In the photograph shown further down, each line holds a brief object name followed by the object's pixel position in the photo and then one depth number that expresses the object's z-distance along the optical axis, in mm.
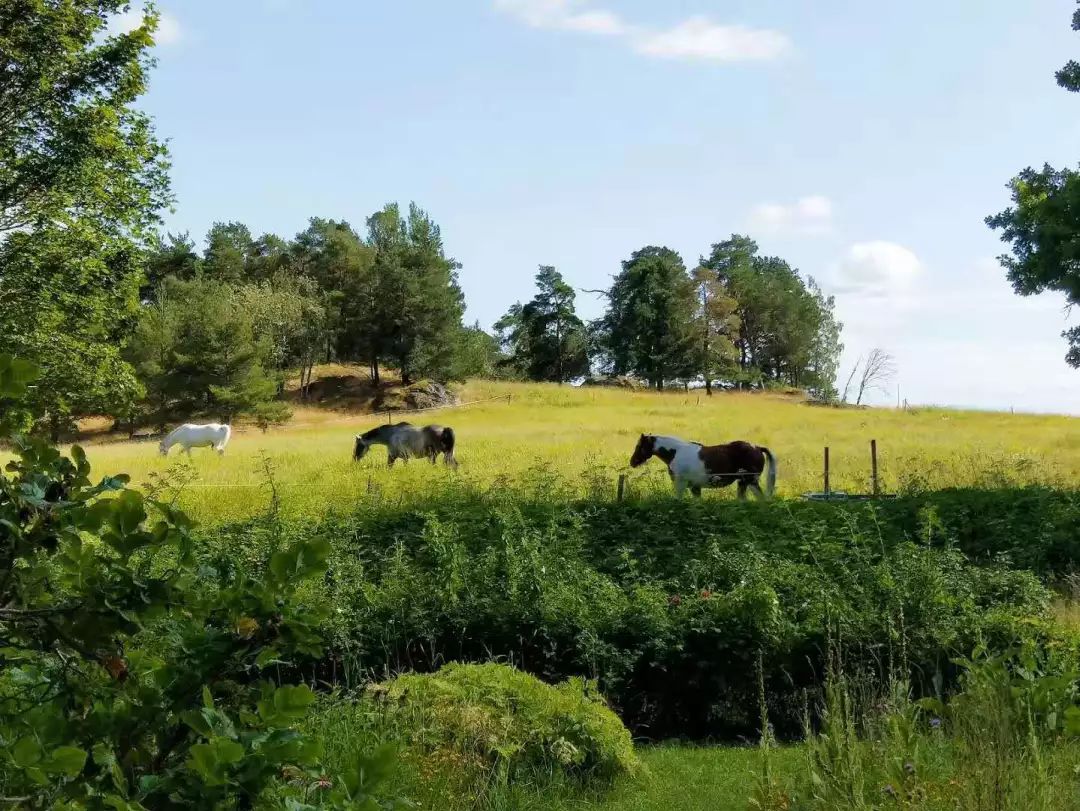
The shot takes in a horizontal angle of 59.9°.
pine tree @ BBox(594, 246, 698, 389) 73438
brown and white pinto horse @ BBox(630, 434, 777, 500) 19547
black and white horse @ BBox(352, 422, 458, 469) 27734
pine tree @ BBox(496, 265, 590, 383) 80750
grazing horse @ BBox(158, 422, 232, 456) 34031
